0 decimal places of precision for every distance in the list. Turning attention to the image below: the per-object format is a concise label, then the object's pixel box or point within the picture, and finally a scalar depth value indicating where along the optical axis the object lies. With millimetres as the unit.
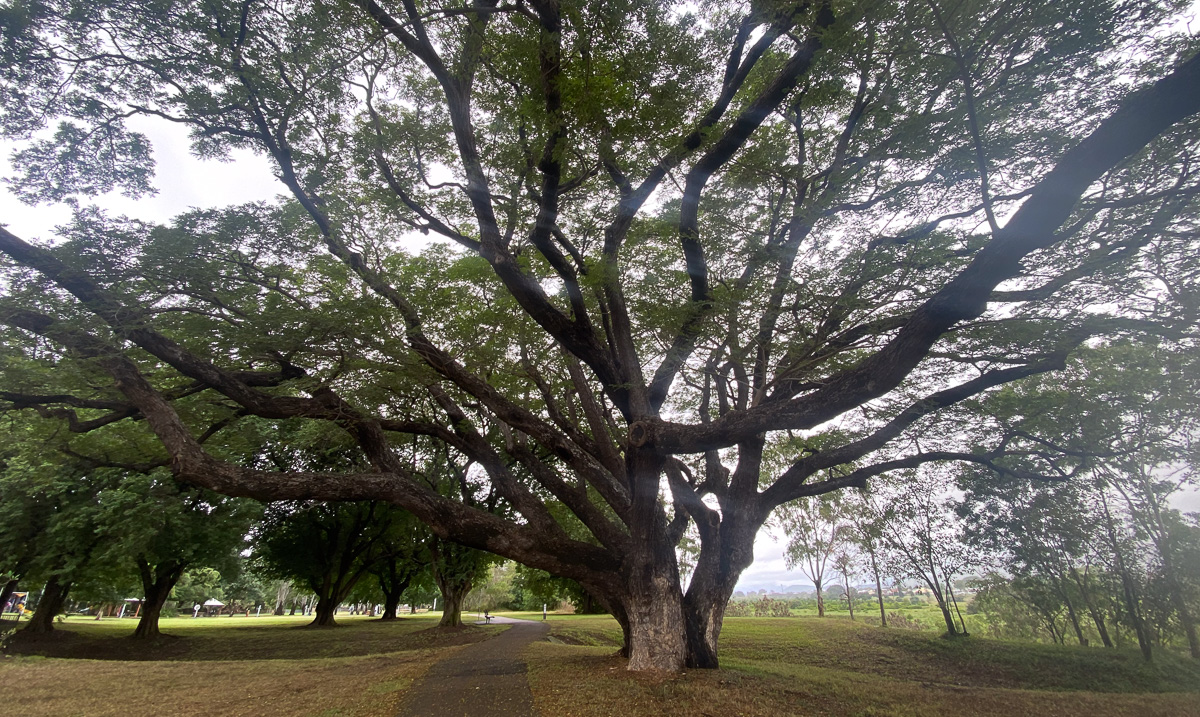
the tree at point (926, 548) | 11621
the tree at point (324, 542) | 19531
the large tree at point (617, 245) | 5031
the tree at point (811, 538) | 14690
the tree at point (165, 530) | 11164
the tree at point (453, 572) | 17453
